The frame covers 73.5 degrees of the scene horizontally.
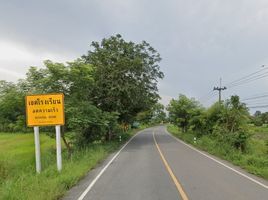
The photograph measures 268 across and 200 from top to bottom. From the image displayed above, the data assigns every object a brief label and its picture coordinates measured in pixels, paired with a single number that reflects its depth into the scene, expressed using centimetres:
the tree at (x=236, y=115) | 1413
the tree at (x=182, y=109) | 2500
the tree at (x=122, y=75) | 1847
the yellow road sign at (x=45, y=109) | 782
